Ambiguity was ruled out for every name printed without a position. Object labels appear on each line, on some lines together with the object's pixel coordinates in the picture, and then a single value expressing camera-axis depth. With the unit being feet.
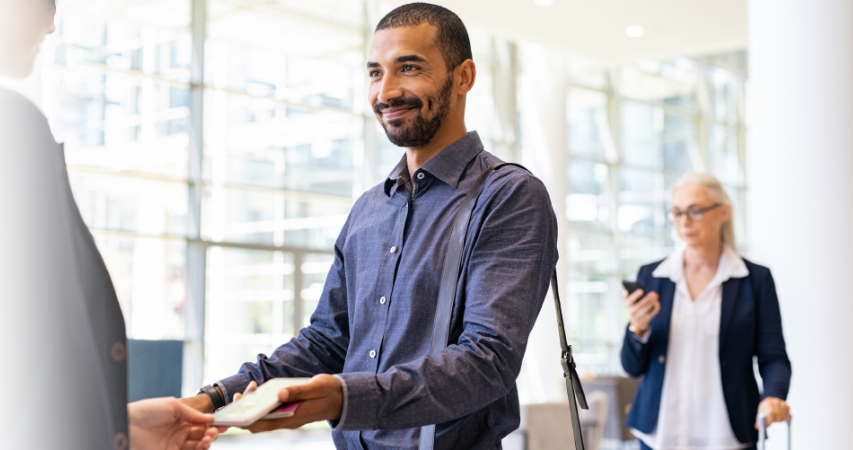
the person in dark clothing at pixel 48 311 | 3.46
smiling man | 5.33
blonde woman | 11.93
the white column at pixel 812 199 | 15.21
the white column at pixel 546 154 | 43.16
